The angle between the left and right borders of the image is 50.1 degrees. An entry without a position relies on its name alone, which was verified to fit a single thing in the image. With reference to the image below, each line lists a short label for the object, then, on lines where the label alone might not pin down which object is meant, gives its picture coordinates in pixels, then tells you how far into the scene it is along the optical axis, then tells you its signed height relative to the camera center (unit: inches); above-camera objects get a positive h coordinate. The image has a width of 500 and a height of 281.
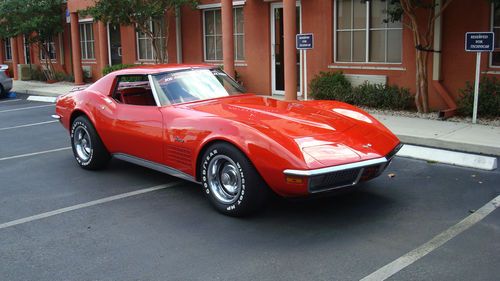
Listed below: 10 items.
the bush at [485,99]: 384.5 -31.9
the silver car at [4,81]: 706.2 -22.9
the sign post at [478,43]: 349.3 +7.7
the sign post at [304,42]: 423.8 +13.1
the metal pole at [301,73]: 502.4 -14.0
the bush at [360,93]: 443.2 -30.2
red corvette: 184.1 -29.5
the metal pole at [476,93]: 353.5 -25.3
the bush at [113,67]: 711.7 -7.0
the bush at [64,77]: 860.4 -23.0
